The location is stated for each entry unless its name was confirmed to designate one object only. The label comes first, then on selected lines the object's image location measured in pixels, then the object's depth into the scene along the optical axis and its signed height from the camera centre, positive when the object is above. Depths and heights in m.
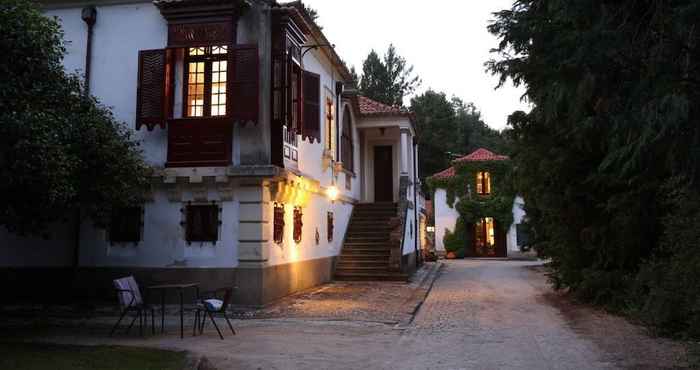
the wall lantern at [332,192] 18.67 +1.66
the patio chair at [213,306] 9.40 -1.00
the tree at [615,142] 5.96 +1.38
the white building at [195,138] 12.75 +2.36
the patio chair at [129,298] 9.41 -0.88
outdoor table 9.42 -0.69
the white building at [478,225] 37.81 +1.19
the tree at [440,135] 53.88 +10.15
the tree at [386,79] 53.41 +15.14
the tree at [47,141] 8.29 +1.62
